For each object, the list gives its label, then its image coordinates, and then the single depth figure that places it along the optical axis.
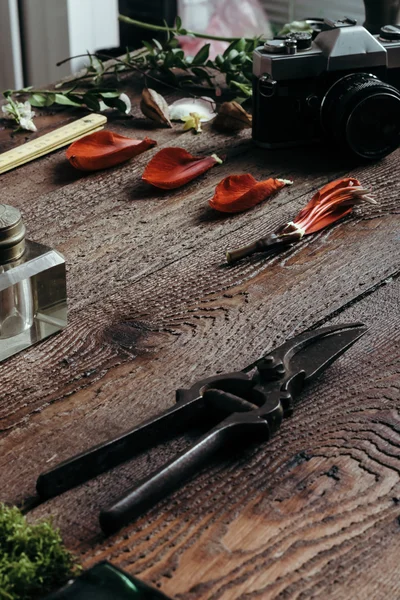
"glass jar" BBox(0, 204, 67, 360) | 0.78
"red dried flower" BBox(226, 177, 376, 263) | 0.89
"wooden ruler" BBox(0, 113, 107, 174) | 1.00
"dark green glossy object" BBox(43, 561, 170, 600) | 0.54
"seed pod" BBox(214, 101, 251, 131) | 1.06
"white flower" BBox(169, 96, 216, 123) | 1.08
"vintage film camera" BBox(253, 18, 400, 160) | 0.99
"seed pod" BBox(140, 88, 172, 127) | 1.07
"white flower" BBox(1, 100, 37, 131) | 1.06
